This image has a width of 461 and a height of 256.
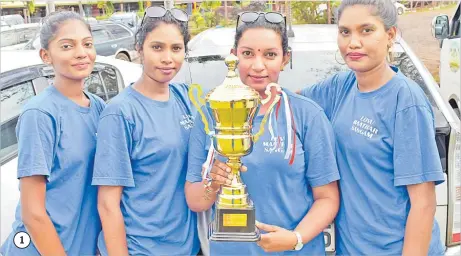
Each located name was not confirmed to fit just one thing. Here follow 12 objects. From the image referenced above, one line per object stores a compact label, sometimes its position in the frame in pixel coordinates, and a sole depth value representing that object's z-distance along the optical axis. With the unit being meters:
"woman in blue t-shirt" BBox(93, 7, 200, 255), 1.91
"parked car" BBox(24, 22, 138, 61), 11.29
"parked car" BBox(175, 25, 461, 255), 2.38
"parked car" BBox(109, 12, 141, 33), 15.35
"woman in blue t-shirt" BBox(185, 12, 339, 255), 1.88
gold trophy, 1.82
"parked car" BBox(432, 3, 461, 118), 6.24
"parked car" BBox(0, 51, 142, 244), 2.80
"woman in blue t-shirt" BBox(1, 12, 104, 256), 1.89
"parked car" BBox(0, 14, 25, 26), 10.39
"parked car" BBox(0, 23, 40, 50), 9.02
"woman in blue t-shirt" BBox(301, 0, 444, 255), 1.82
